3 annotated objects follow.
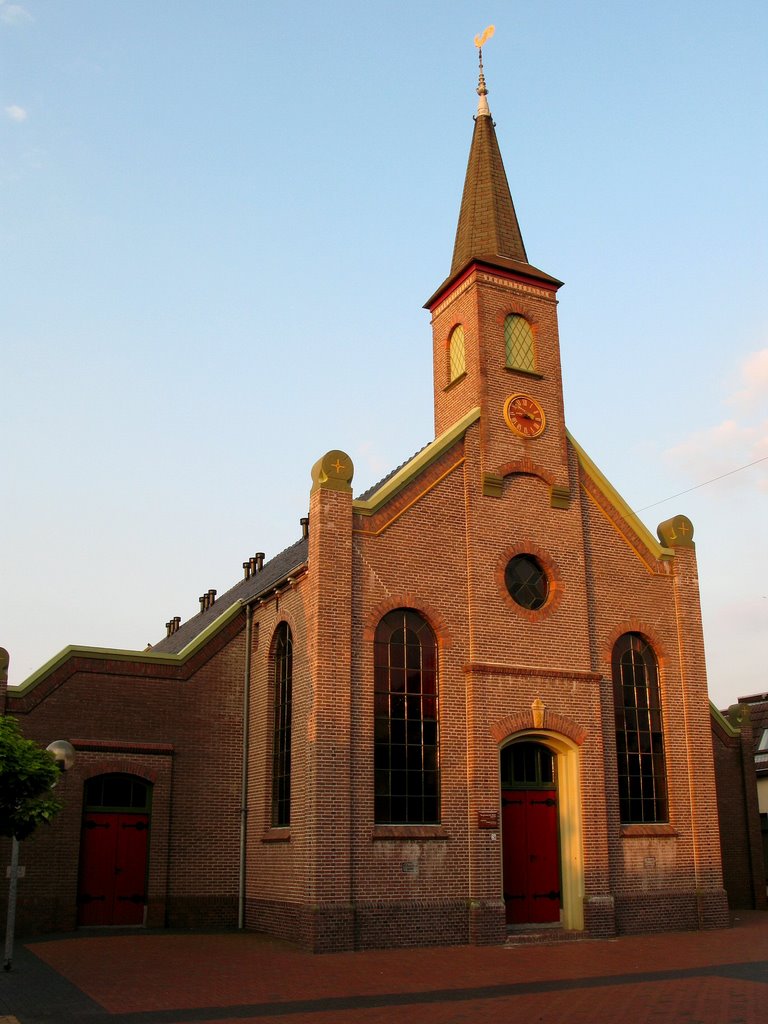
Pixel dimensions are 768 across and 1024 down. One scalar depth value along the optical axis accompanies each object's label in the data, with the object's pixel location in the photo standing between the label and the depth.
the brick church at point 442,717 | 19.23
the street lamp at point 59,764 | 14.53
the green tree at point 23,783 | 13.66
